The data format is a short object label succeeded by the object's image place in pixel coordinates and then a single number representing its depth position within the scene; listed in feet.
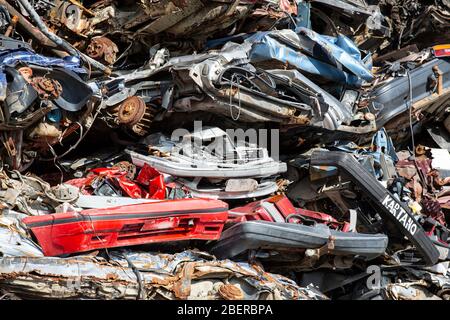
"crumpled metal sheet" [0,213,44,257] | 27.30
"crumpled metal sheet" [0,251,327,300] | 26.30
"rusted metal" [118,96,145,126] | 35.58
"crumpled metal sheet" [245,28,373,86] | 38.24
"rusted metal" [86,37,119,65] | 37.55
